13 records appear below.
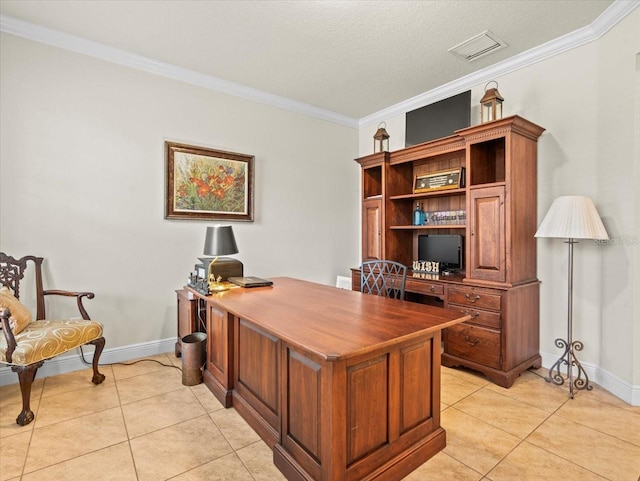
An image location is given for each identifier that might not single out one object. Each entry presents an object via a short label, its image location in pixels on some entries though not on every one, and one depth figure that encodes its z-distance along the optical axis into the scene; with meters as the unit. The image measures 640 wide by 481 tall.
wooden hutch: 2.71
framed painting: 3.37
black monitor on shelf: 3.43
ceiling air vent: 2.81
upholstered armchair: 2.11
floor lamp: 2.43
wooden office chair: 2.99
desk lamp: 2.60
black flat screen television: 3.46
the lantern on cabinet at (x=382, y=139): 4.02
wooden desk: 1.40
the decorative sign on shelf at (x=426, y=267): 3.46
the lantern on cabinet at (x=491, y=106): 2.89
